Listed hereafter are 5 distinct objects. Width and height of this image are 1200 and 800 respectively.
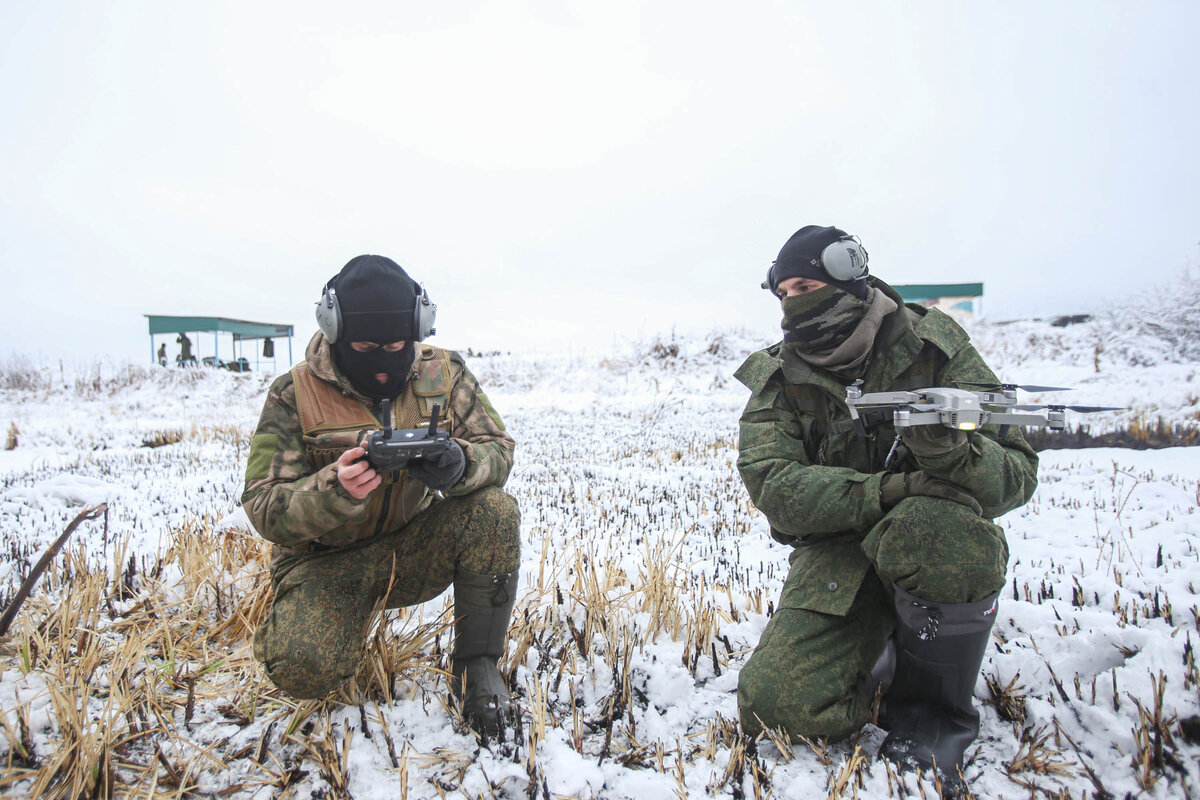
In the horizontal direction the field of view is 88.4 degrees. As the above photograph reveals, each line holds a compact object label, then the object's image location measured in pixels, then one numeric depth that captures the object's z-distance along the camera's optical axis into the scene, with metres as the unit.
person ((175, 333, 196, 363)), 23.55
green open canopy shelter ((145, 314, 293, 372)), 24.33
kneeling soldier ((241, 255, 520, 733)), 2.14
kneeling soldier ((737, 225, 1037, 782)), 2.05
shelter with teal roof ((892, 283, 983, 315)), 28.17
